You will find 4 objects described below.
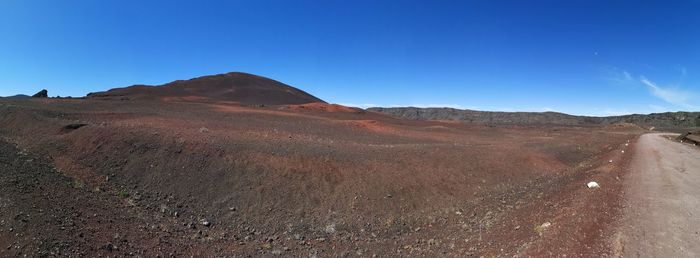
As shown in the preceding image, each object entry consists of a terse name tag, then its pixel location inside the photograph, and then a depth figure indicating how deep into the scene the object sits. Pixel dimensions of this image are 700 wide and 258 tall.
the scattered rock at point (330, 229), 8.85
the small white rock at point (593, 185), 9.49
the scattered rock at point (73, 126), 13.87
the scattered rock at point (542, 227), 6.94
